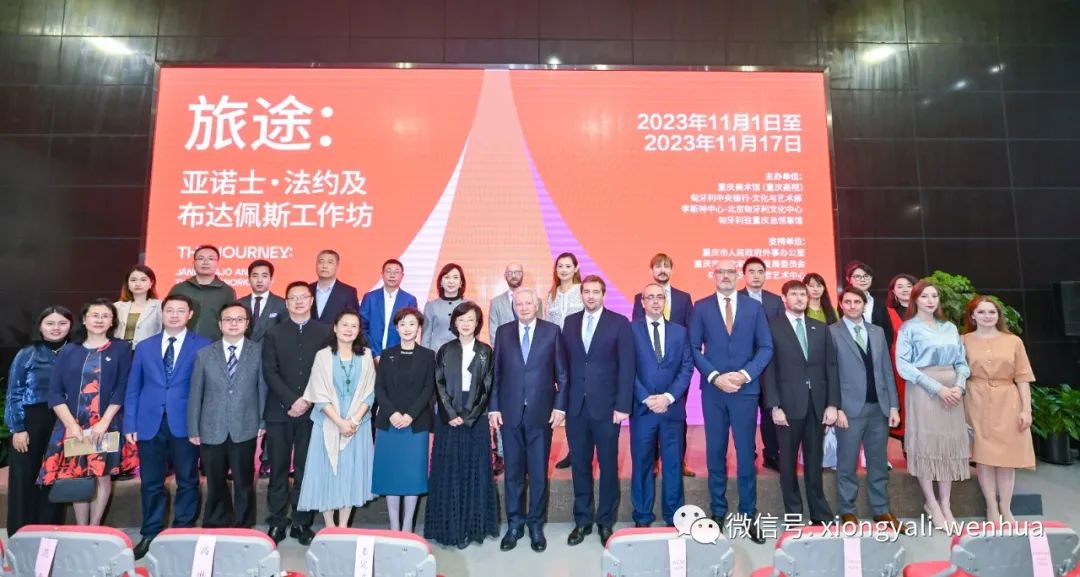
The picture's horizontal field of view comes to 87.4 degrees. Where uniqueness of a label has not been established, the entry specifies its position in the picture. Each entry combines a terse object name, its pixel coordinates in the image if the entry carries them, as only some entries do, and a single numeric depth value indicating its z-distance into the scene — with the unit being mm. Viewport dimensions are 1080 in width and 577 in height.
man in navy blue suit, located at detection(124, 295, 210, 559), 2809
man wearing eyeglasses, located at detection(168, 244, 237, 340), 3416
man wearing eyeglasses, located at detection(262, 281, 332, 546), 2869
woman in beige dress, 3020
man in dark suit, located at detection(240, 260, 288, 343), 3389
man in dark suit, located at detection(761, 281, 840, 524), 2955
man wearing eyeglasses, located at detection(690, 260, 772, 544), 2963
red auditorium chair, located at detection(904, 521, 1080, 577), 1687
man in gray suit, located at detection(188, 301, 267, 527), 2773
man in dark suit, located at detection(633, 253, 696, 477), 3498
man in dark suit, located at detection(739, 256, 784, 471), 3436
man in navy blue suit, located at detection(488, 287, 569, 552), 2867
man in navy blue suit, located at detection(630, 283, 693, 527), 2938
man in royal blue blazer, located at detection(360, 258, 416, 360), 3594
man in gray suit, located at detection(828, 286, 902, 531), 3045
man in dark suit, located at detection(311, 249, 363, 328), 3529
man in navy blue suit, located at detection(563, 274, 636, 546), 2895
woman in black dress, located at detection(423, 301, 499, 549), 2832
